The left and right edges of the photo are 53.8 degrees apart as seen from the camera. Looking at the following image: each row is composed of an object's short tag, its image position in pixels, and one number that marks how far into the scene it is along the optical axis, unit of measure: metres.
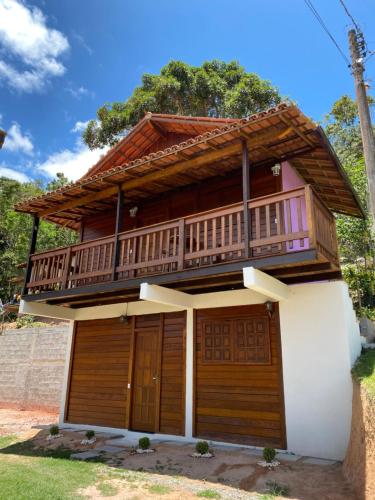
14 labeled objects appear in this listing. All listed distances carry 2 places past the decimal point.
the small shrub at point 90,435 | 8.14
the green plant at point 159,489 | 4.85
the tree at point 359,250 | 12.43
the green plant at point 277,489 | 4.67
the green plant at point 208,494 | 4.66
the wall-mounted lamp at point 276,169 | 7.98
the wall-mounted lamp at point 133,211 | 10.31
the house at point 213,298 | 6.48
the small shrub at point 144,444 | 7.06
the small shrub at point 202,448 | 6.52
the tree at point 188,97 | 22.74
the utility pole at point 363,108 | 7.80
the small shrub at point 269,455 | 5.77
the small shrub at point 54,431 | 8.59
